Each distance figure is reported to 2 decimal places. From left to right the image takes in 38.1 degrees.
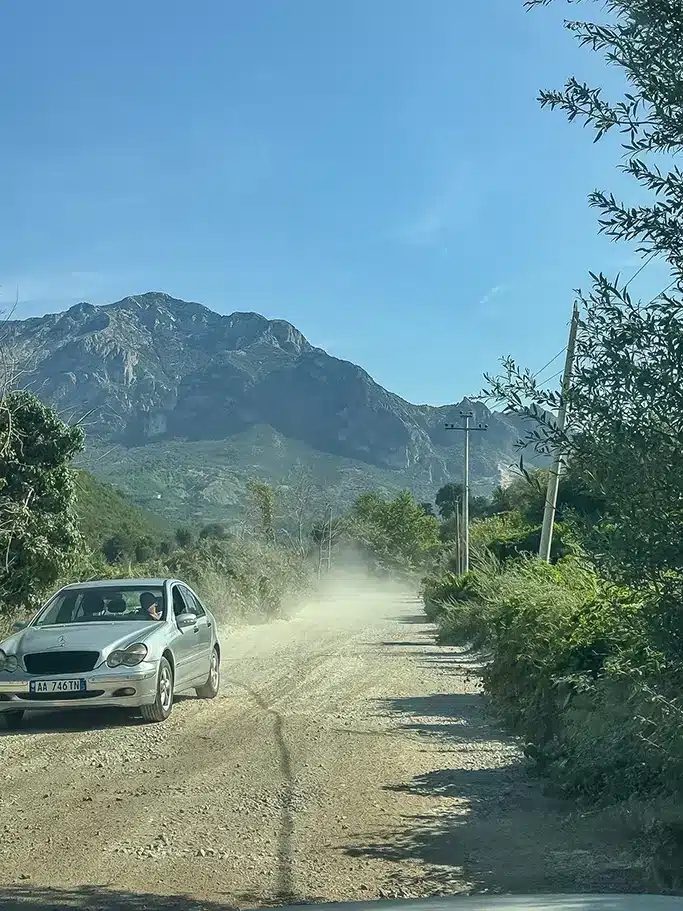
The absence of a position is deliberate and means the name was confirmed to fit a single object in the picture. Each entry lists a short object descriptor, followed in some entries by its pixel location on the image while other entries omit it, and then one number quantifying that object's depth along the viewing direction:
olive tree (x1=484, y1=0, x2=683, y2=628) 4.45
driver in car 12.16
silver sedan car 10.31
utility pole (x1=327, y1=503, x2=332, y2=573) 95.18
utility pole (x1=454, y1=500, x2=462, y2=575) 51.98
